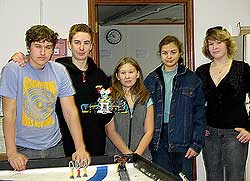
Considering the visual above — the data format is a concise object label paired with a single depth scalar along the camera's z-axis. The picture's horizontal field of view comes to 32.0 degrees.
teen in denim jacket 3.18
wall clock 8.29
